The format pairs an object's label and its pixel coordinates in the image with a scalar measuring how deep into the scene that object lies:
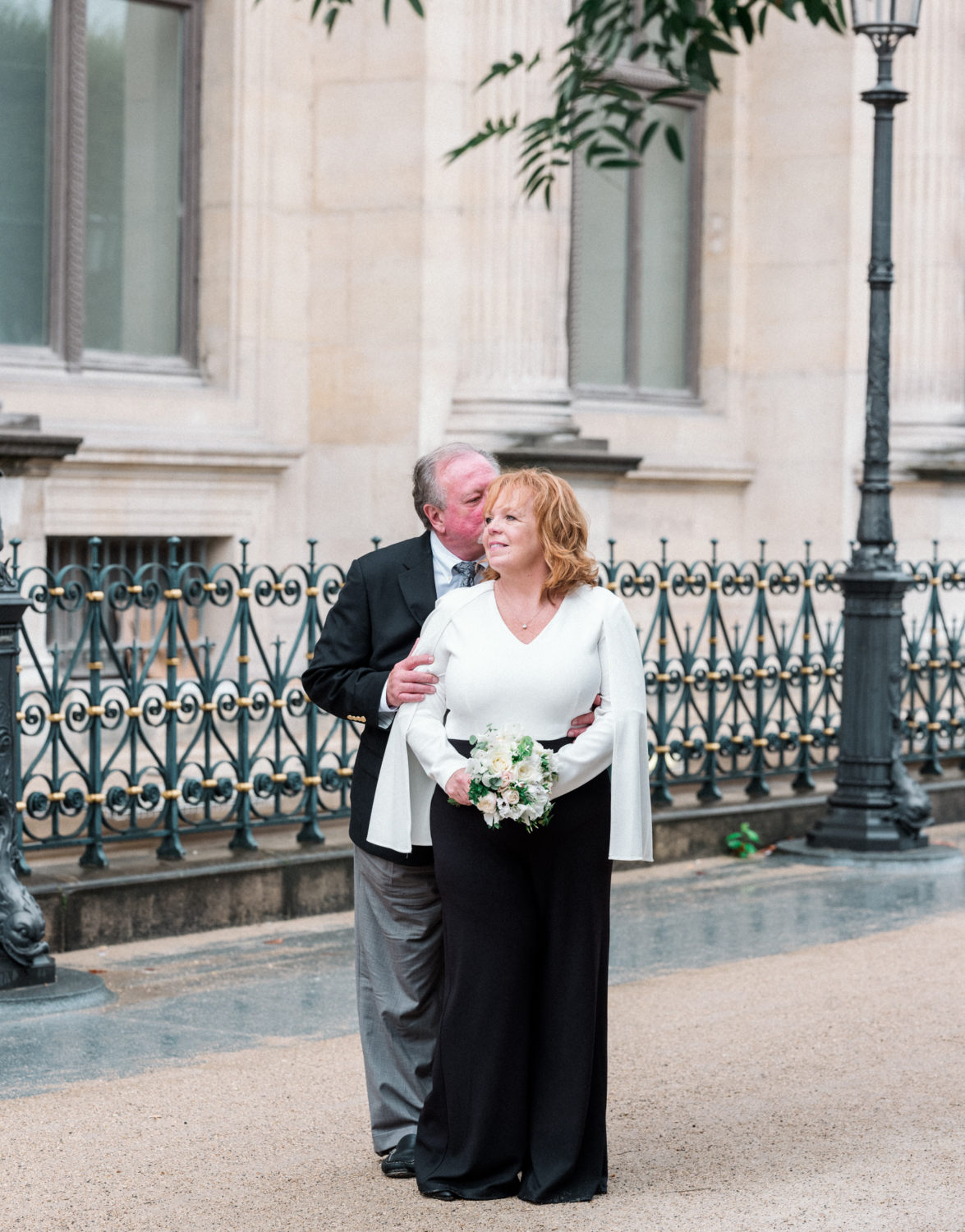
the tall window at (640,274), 14.74
